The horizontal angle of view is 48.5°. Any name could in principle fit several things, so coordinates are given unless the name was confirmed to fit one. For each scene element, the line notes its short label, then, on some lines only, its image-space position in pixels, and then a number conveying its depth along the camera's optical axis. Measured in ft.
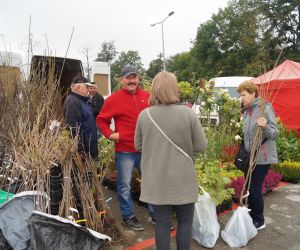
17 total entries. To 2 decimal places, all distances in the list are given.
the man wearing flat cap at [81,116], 12.41
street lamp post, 71.53
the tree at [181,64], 133.51
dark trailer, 22.00
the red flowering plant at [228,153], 18.43
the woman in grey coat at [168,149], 8.14
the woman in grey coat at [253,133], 11.05
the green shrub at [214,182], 12.19
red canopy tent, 28.50
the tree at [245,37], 86.30
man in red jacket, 12.19
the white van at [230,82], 39.45
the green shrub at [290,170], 19.27
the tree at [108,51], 164.90
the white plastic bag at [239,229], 11.05
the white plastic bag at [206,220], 10.92
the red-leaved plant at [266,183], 15.03
